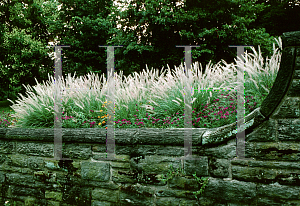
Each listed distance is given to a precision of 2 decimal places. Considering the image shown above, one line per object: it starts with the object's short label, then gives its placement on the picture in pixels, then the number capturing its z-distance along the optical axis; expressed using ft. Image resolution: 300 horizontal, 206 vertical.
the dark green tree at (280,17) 48.21
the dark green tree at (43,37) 47.21
